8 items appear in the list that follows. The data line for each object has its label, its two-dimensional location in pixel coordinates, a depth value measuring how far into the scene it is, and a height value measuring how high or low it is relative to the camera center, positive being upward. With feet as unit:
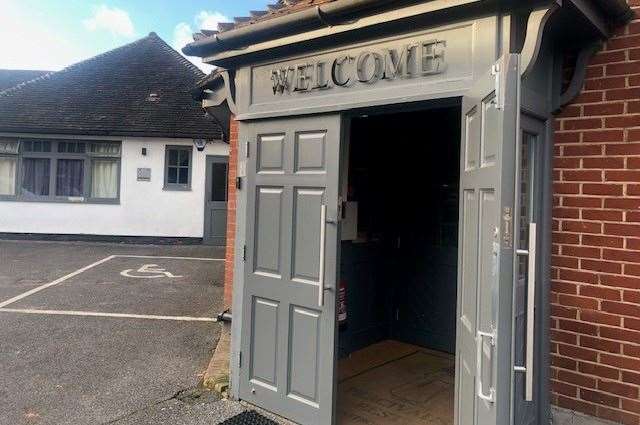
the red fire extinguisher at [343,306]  15.93 -2.80
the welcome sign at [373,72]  9.20 +3.24
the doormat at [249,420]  11.75 -4.90
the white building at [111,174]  44.19 +3.71
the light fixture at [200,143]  43.80 +6.60
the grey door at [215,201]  44.50 +1.45
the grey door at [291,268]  11.28 -1.18
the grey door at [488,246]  6.48 -0.30
